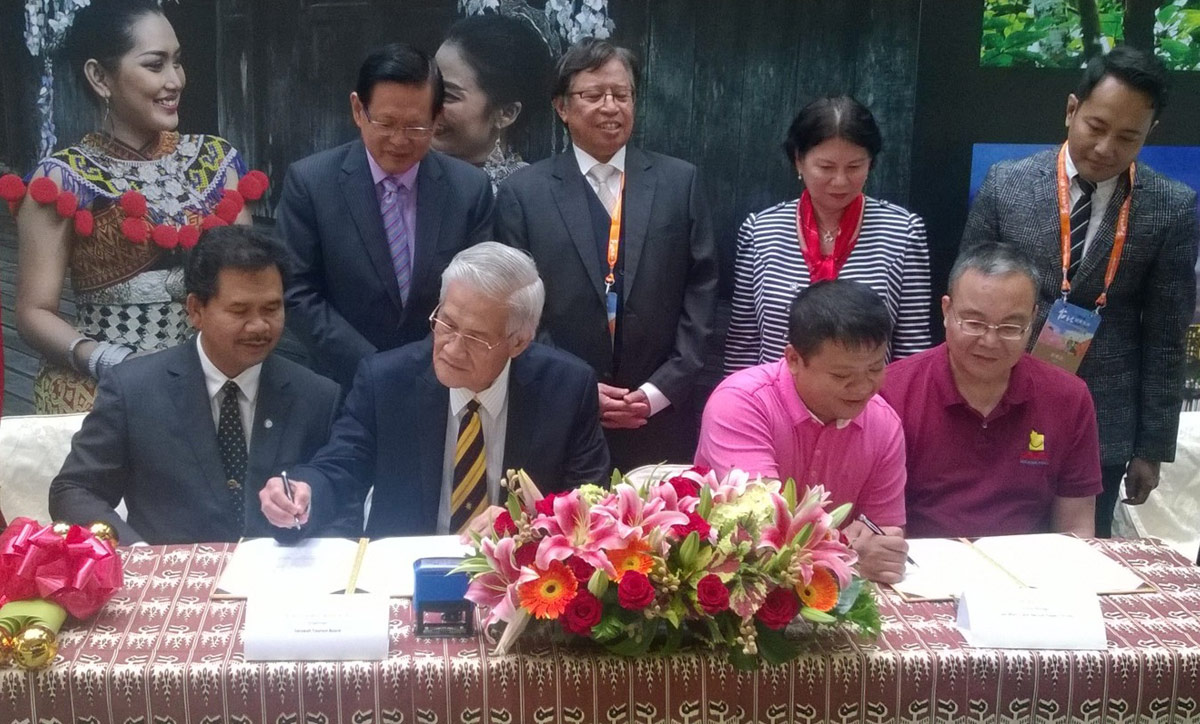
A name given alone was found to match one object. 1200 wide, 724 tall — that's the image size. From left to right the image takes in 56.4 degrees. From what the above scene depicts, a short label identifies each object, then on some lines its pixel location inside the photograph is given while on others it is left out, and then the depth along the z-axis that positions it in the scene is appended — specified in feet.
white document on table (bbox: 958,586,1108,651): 5.50
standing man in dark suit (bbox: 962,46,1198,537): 9.07
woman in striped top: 9.21
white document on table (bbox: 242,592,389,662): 5.19
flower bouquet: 5.13
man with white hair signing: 7.48
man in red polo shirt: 7.87
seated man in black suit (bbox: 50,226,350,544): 7.68
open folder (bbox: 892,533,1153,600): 6.26
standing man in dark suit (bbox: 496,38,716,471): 9.63
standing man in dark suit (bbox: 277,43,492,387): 9.29
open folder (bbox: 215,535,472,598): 5.98
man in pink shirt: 7.08
